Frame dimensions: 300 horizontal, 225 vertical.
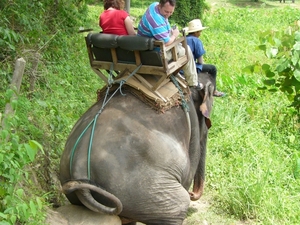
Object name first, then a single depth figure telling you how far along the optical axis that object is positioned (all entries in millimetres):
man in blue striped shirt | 8624
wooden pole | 7449
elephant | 7571
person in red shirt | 9406
